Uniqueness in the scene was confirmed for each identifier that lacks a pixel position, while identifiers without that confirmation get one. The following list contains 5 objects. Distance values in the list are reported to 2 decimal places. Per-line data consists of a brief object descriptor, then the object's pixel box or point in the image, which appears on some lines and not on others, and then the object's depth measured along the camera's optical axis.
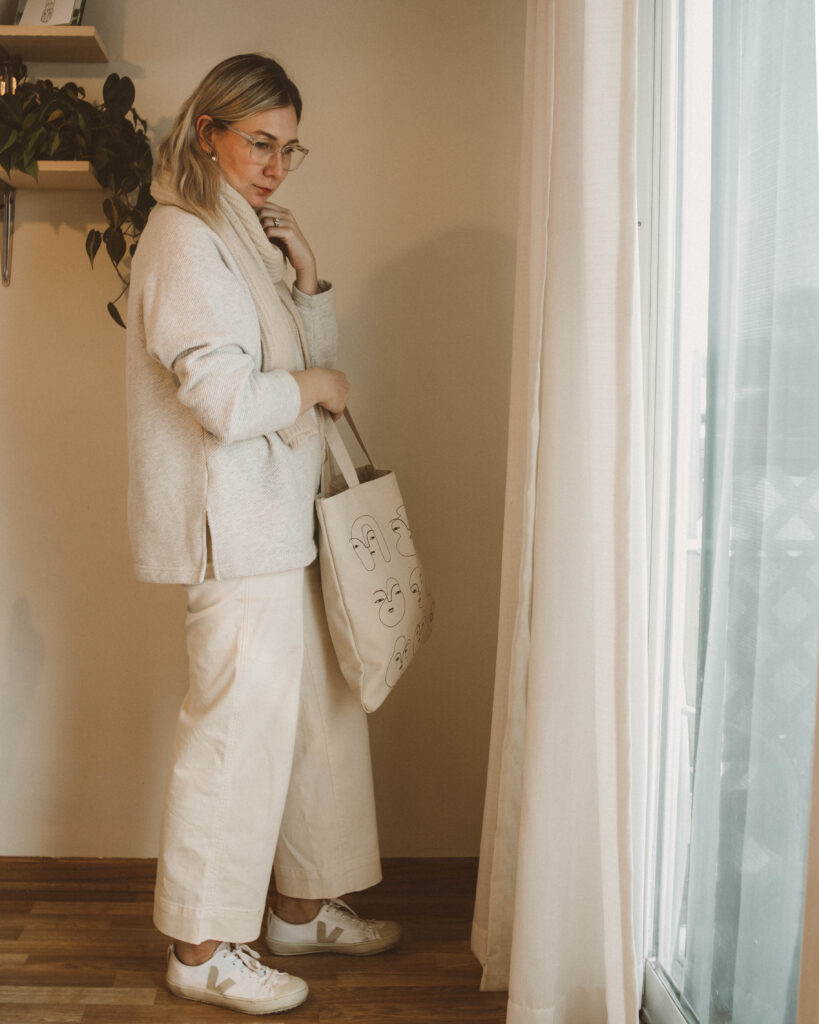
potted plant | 1.69
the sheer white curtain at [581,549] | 1.13
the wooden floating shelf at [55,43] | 1.69
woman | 1.37
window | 0.94
